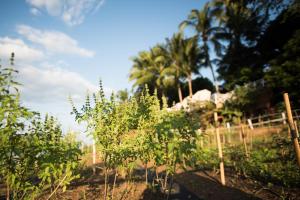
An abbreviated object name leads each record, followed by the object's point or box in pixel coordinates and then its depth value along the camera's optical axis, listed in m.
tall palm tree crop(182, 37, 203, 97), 26.32
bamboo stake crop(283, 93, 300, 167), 3.66
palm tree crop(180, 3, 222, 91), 25.39
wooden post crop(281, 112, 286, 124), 14.35
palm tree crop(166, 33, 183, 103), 26.95
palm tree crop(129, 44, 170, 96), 28.62
